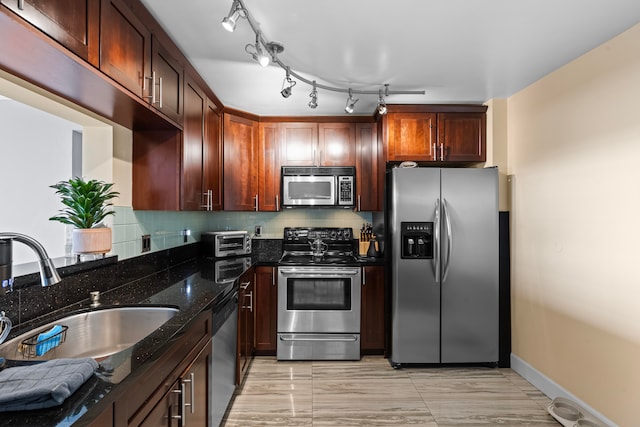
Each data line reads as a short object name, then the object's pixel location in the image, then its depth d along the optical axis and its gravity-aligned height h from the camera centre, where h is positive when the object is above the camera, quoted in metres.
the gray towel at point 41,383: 0.75 -0.40
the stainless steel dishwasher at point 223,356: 1.88 -0.86
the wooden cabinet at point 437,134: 3.10 +0.78
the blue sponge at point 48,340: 1.20 -0.46
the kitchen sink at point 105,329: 1.36 -0.50
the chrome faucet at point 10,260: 0.92 -0.13
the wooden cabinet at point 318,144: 3.38 +0.75
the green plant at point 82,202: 1.62 +0.07
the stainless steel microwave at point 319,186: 3.33 +0.31
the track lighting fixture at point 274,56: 1.38 +0.92
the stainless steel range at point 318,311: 3.04 -0.85
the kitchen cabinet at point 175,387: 1.00 -0.63
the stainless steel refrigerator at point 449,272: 2.88 -0.47
